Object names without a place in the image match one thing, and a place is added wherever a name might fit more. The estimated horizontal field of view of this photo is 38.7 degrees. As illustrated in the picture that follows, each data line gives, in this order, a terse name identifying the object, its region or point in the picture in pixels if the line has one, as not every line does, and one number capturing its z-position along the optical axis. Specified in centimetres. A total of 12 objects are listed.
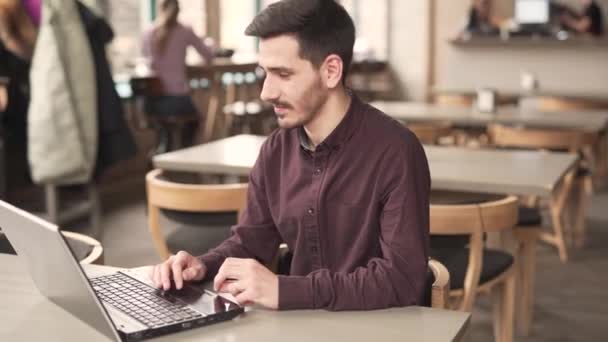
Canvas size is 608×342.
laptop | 125
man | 149
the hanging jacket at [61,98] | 452
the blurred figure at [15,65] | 474
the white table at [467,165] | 289
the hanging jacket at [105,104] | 472
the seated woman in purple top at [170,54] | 616
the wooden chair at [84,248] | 191
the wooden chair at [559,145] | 431
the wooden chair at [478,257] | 246
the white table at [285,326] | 131
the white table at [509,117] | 484
